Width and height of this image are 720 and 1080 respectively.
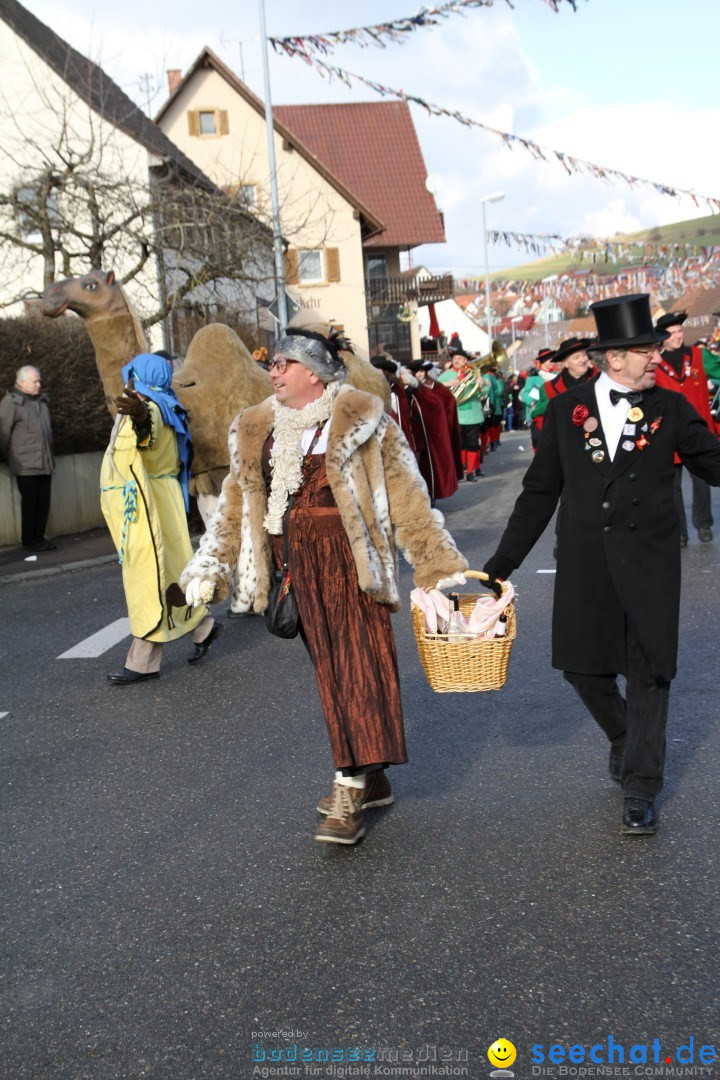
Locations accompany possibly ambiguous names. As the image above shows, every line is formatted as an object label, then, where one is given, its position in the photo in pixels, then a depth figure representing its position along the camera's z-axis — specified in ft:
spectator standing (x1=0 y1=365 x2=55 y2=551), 43.75
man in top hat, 14.47
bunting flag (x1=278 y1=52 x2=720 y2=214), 57.36
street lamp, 143.13
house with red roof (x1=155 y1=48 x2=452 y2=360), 130.11
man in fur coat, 14.64
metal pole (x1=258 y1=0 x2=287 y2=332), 66.64
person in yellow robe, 23.88
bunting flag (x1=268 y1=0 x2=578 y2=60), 47.96
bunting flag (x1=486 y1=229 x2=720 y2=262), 88.48
